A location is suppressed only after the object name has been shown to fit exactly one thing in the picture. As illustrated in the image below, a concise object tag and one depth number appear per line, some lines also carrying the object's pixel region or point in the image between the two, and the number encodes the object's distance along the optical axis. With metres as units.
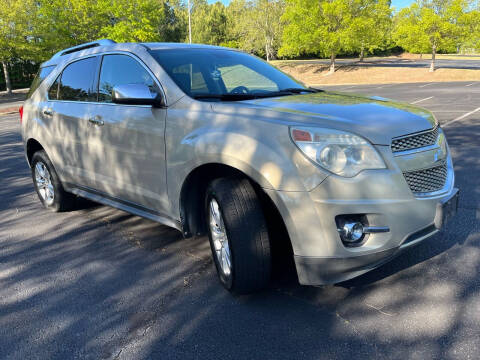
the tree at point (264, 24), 42.53
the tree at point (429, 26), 27.58
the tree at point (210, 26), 58.00
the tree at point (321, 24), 31.92
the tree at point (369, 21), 32.00
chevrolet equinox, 2.52
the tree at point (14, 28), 30.53
